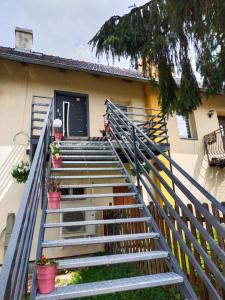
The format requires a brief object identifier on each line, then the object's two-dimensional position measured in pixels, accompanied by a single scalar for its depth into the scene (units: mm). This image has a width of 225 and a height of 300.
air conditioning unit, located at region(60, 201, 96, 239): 5820
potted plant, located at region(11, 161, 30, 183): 5590
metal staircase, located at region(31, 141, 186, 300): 1973
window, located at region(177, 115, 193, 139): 8914
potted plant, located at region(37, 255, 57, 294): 1930
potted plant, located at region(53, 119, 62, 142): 5762
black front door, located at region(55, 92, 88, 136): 7527
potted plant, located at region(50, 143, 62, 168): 4059
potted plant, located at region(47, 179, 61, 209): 3172
